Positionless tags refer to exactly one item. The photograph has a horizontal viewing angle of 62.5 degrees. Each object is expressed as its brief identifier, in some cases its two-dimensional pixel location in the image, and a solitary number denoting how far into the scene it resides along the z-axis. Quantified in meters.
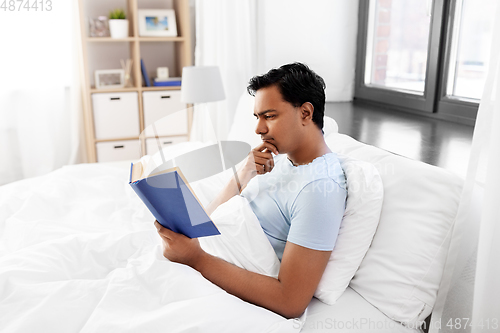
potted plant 3.01
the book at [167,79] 3.20
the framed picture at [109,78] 3.14
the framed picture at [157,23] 3.11
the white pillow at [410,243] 1.02
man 1.00
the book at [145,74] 3.16
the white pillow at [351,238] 1.08
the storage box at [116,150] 3.16
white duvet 0.88
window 1.51
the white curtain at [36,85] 2.98
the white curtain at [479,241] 0.88
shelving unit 3.00
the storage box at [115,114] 3.05
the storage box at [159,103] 3.14
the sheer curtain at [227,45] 2.97
